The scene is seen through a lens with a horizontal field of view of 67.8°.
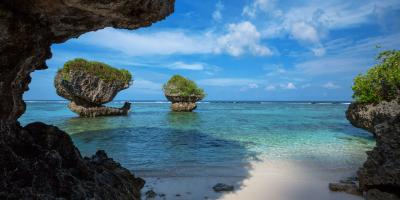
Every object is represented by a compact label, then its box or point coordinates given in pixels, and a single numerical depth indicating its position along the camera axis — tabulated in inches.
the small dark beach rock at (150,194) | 279.2
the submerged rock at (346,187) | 281.8
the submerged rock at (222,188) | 295.7
